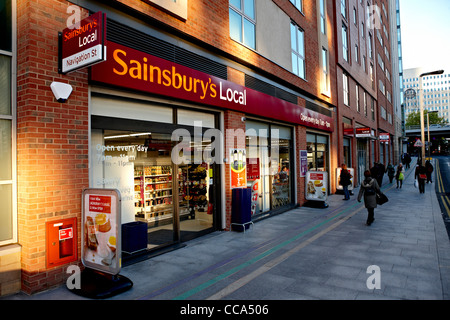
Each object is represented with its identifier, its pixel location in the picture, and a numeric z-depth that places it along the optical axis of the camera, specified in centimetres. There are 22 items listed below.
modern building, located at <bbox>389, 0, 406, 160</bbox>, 4338
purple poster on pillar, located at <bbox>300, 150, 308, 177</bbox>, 1326
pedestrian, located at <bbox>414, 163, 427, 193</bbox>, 1608
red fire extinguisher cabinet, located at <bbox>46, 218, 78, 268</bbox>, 454
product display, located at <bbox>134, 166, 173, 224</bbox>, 714
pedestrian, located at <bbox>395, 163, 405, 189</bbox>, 1844
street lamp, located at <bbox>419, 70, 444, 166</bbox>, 2047
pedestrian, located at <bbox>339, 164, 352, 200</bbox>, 1430
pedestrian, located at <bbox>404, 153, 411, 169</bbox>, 3606
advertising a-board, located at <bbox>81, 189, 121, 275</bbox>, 432
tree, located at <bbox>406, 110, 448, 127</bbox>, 8850
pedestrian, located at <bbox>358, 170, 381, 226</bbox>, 898
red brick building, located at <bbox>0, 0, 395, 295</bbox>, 450
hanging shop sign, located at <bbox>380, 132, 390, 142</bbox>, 2614
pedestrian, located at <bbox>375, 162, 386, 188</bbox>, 1806
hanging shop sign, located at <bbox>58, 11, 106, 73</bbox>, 416
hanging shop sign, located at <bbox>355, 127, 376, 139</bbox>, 1927
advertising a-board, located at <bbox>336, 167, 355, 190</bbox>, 1595
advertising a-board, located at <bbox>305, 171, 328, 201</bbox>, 1232
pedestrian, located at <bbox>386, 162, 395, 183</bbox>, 2105
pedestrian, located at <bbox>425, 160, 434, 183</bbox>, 2034
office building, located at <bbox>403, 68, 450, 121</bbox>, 13438
